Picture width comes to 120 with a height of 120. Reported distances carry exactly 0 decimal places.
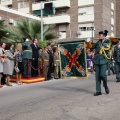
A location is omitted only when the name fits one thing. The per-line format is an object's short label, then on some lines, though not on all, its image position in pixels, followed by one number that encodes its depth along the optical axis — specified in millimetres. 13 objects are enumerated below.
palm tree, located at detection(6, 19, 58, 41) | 26031
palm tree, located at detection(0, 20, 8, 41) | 22125
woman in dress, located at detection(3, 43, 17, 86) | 11269
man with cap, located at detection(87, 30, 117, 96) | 8195
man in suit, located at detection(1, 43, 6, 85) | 11941
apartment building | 38625
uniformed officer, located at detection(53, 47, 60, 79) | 14195
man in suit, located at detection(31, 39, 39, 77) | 12775
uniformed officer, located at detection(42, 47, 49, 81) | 13759
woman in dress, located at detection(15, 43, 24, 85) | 11875
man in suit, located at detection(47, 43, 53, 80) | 13989
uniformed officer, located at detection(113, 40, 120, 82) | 12323
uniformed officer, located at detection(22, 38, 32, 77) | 12238
